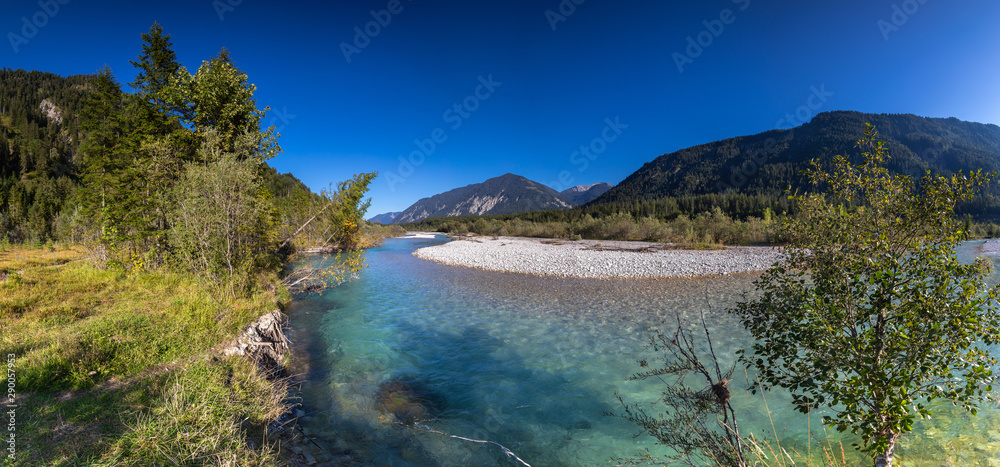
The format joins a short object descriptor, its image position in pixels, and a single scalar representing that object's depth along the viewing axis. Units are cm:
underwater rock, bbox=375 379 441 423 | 741
